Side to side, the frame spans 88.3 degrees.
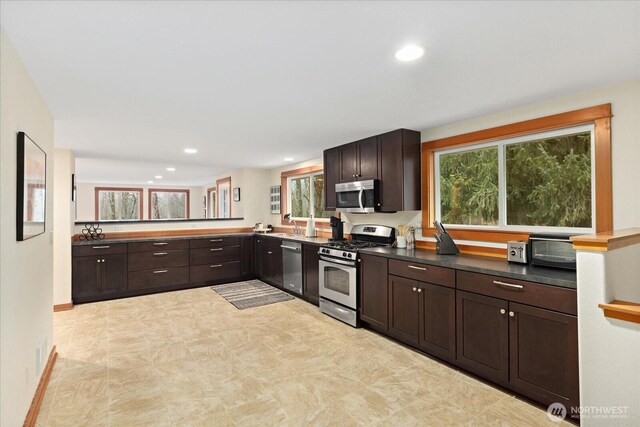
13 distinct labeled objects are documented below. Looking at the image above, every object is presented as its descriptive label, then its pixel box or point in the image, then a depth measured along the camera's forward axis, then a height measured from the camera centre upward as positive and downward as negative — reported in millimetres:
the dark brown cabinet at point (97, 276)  4677 -888
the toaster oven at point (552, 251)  2338 -274
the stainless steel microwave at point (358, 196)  3938 +233
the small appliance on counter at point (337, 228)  4805 -192
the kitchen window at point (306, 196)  5641 +349
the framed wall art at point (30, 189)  1885 +175
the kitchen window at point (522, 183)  2660 +294
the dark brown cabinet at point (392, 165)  3656 +582
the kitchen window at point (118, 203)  10070 +393
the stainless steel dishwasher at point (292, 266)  4859 -777
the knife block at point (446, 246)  3223 -309
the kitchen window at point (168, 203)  10834 +401
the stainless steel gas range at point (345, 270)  3748 -666
